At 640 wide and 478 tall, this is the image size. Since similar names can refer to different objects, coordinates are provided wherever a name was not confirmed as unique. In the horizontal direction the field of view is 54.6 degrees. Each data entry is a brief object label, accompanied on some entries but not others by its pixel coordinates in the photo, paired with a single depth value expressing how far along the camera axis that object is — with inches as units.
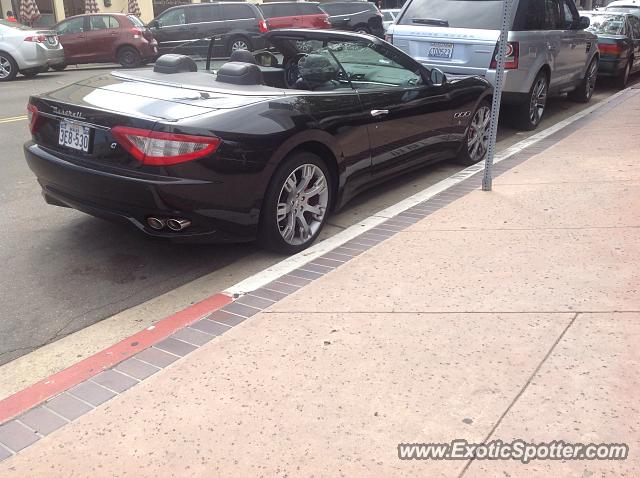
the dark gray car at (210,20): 714.8
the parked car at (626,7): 640.3
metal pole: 203.8
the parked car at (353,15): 889.5
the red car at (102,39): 701.3
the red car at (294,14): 771.4
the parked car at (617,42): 485.7
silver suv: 302.8
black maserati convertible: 147.7
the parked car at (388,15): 981.9
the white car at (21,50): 574.6
